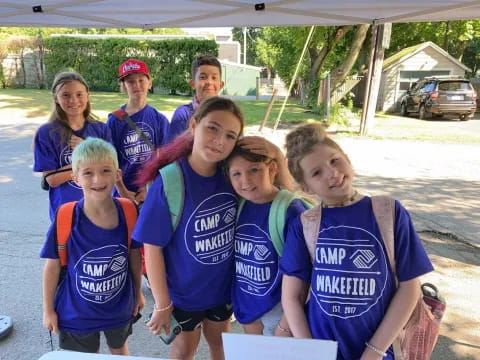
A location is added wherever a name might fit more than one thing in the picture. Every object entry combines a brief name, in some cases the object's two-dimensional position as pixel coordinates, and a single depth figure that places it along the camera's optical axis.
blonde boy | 1.82
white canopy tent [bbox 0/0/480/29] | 2.71
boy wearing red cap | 2.89
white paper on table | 1.03
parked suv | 14.73
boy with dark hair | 2.78
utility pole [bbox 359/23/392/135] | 10.06
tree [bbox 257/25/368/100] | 13.19
